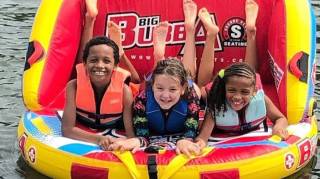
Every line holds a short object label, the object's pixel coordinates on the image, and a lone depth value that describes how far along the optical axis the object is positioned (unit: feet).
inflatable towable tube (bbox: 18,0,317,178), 11.93
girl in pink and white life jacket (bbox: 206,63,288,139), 12.75
